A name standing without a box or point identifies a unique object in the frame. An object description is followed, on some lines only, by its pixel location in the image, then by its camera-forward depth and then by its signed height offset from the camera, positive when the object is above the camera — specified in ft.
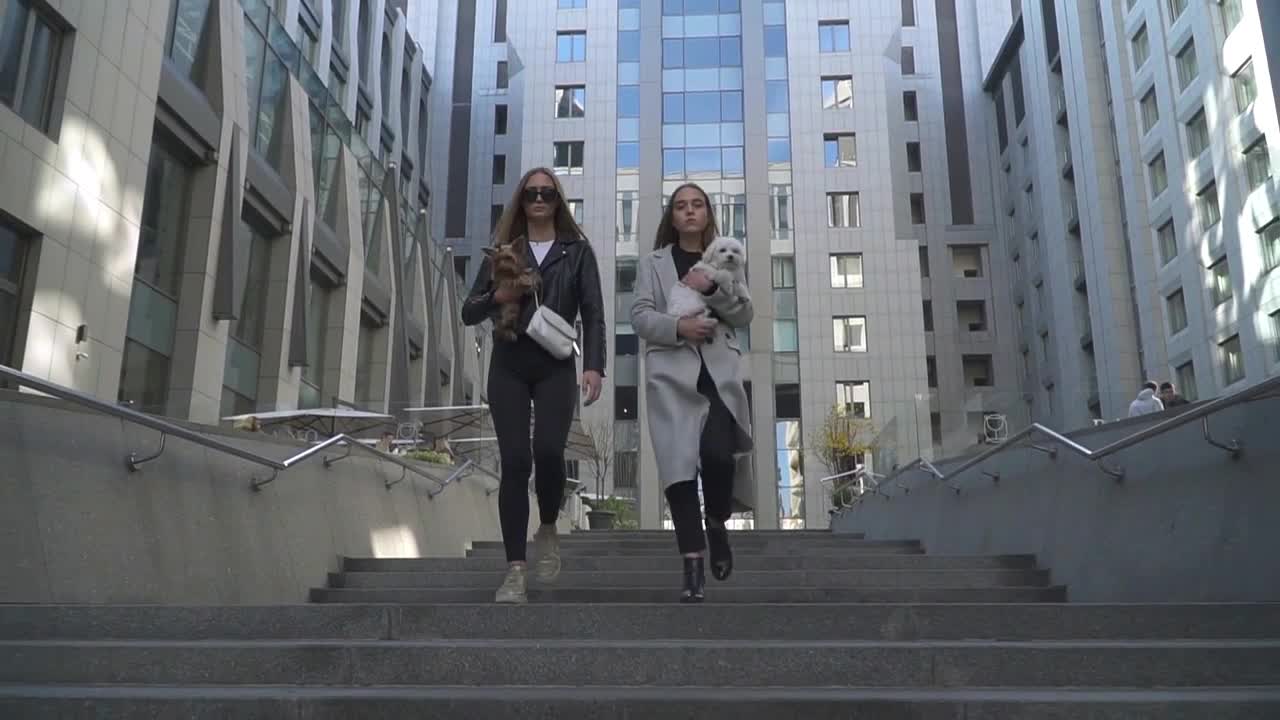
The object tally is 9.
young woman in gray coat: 15.79 +2.64
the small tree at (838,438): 98.12 +16.92
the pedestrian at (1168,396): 36.55 +7.26
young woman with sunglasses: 16.10 +3.40
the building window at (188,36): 62.08 +32.88
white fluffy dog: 16.01 +4.77
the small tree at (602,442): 119.17 +17.04
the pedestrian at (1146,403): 29.81 +5.46
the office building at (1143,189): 94.53 +44.30
